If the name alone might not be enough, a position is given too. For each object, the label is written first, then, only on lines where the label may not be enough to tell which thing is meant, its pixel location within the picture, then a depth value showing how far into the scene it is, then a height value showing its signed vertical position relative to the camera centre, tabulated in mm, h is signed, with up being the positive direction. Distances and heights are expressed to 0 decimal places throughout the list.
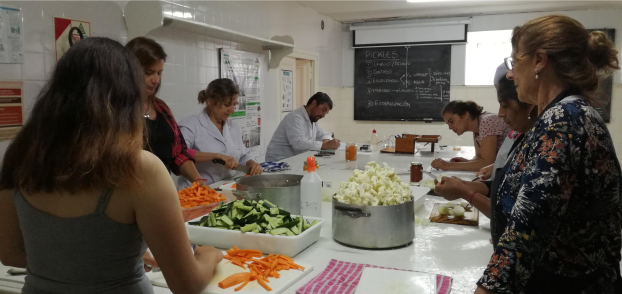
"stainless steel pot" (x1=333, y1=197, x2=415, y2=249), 1543 -388
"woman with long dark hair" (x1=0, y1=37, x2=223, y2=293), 947 -156
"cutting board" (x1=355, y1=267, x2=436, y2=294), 1223 -472
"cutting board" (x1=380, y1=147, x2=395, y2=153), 4564 -373
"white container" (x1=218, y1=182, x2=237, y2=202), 2205 -395
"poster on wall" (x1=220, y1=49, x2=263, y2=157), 4492 +276
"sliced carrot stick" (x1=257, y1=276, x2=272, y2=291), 1243 -478
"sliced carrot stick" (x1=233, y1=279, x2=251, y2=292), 1234 -478
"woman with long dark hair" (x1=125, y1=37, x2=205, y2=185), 2388 -116
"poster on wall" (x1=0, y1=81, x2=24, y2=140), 2443 +17
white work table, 1382 -489
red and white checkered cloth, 1263 -492
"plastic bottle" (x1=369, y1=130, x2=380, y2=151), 4617 -295
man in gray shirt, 4664 -214
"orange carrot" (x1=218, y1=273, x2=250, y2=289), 1245 -467
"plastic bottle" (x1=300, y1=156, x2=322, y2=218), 1817 -337
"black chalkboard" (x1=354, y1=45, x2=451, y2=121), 6824 +486
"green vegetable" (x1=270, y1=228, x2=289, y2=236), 1497 -395
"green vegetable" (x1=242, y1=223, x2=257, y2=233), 1525 -390
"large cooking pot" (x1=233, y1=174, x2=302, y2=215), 1772 -311
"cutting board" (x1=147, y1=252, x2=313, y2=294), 1237 -484
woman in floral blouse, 1092 -173
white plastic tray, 1491 -435
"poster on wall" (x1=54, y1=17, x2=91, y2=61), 2719 +492
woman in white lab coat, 3307 -117
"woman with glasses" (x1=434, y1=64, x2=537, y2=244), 1824 -43
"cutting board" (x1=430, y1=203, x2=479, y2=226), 1942 -461
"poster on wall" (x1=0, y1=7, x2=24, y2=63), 2404 +407
